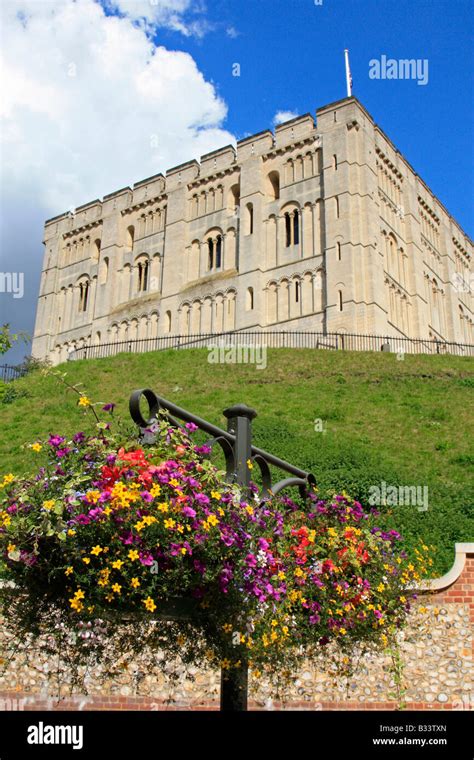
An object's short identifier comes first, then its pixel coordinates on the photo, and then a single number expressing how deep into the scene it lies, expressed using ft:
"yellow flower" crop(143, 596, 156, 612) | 12.51
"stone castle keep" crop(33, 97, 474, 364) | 127.34
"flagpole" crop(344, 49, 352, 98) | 137.96
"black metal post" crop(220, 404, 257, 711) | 15.30
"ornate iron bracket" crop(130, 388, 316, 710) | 14.26
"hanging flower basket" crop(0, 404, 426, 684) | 12.87
